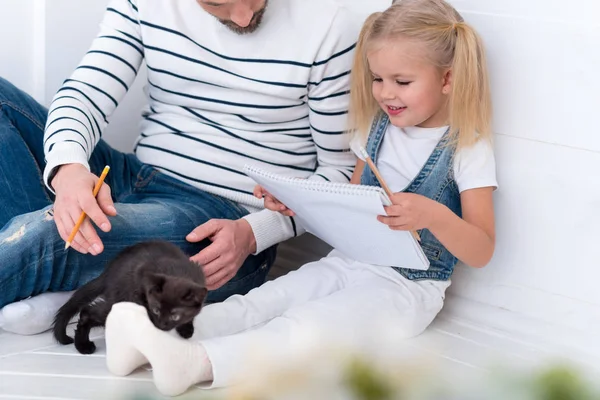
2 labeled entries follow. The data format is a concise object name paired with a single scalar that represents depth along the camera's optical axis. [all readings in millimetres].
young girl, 2378
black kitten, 2163
